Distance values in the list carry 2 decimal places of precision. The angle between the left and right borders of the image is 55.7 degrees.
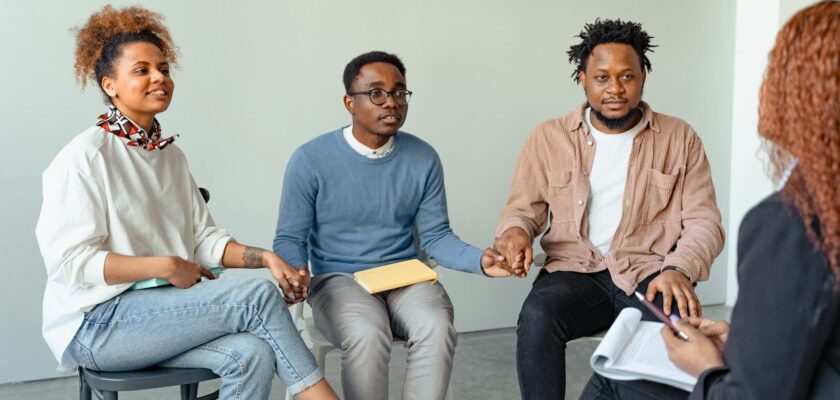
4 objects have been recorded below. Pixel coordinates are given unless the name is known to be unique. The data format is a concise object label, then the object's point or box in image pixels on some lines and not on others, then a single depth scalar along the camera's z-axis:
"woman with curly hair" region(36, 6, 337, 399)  1.94
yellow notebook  2.38
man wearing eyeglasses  2.52
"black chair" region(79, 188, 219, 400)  1.91
